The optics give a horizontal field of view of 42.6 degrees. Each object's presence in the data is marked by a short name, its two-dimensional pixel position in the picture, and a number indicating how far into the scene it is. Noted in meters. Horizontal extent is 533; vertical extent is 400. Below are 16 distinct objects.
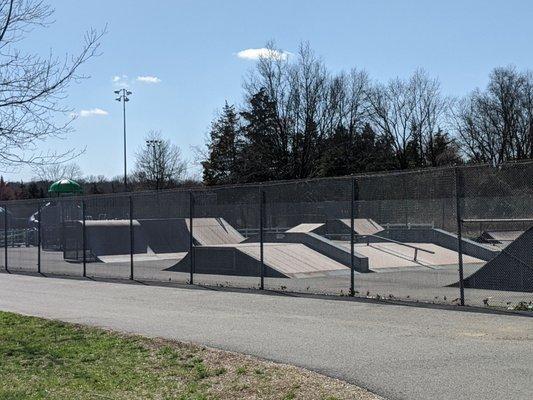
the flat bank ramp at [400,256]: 21.64
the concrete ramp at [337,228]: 21.13
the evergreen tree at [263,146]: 64.88
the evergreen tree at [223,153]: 68.06
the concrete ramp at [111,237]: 26.39
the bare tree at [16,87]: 8.91
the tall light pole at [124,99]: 68.75
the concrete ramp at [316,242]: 21.48
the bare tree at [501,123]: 73.06
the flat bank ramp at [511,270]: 13.38
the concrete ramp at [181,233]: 27.77
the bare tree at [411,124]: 75.00
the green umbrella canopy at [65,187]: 54.50
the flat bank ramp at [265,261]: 19.05
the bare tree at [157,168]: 79.50
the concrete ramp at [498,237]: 20.33
